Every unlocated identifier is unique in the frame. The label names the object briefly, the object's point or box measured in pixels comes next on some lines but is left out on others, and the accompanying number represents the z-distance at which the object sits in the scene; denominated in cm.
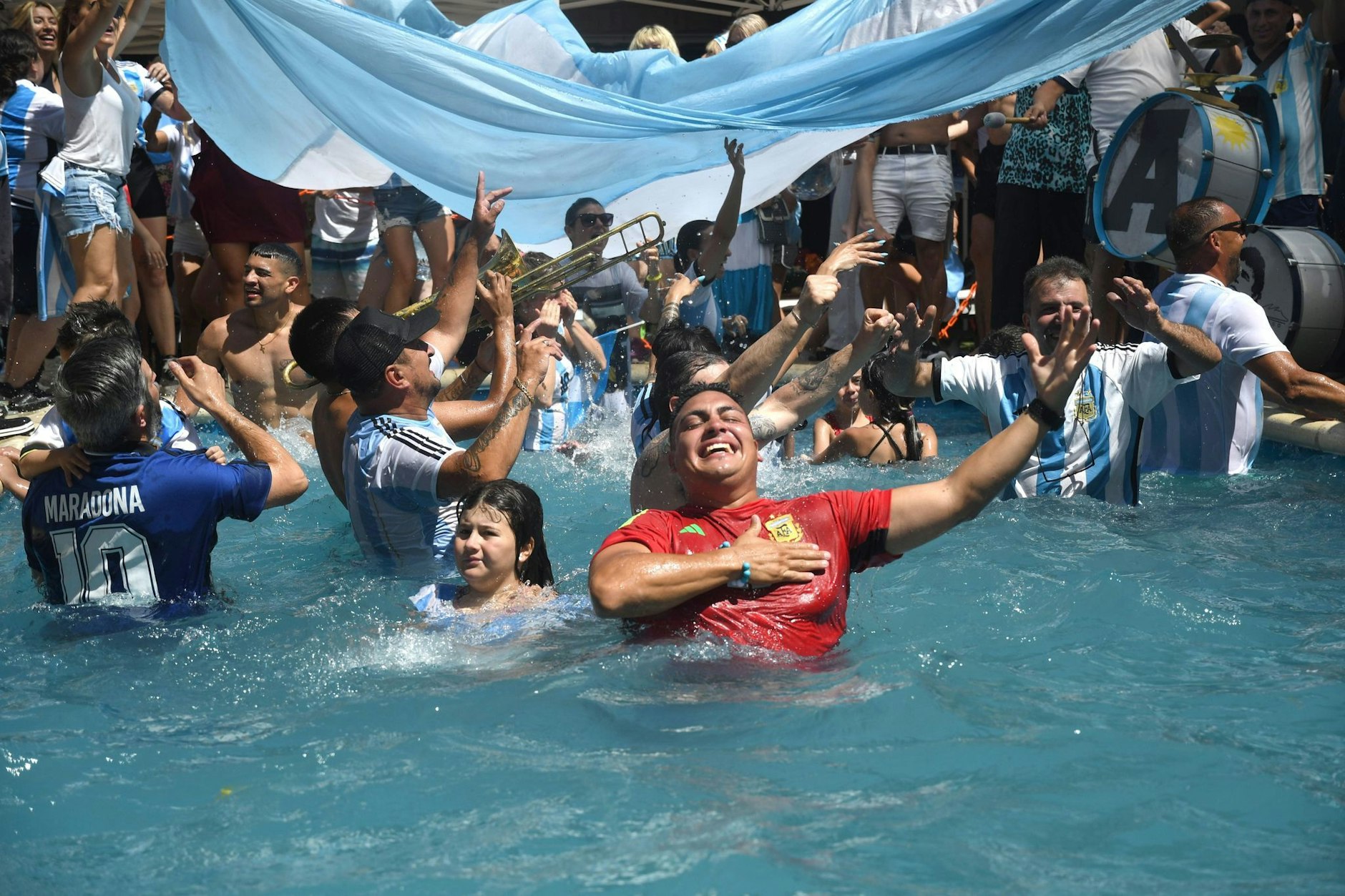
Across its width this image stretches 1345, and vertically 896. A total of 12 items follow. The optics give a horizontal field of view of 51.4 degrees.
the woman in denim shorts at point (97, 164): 827
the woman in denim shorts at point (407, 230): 927
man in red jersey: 377
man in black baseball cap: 461
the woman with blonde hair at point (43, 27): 878
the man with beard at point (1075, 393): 567
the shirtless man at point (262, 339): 784
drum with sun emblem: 748
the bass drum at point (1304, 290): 743
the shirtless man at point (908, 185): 980
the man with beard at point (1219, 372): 565
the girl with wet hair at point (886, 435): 766
